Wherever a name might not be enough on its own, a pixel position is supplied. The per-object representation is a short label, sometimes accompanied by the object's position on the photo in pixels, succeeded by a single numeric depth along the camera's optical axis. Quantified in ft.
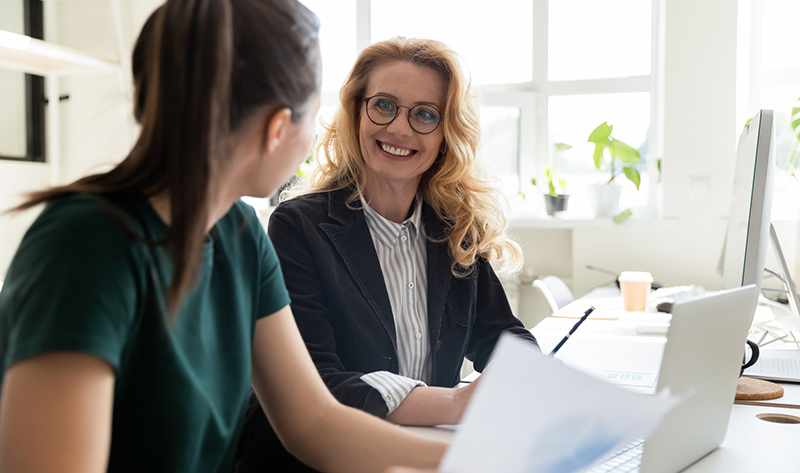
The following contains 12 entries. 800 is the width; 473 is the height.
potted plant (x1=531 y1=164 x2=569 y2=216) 11.33
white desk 3.06
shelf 8.31
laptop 2.44
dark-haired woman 1.81
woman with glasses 4.44
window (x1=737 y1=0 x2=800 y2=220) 10.80
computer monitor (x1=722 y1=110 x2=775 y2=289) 3.74
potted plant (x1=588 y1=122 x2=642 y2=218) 10.77
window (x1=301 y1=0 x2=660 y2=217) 11.44
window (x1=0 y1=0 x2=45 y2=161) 11.23
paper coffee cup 7.57
